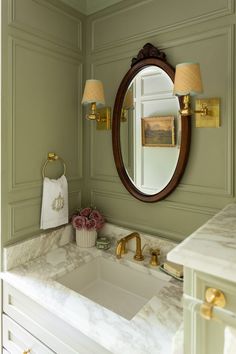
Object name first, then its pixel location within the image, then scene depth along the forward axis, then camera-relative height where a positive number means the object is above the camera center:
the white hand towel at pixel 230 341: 0.57 -0.37
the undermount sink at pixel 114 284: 1.39 -0.63
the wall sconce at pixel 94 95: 1.56 +0.49
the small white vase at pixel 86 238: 1.69 -0.41
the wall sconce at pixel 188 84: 1.21 +0.44
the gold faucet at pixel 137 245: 1.41 -0.40
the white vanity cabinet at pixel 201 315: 0.59 -0.33
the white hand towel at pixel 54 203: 1.59 -0.17
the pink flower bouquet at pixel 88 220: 1.69 -0.29
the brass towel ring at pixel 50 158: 1.62 +0.11
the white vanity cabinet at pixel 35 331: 1.03 -0.70
